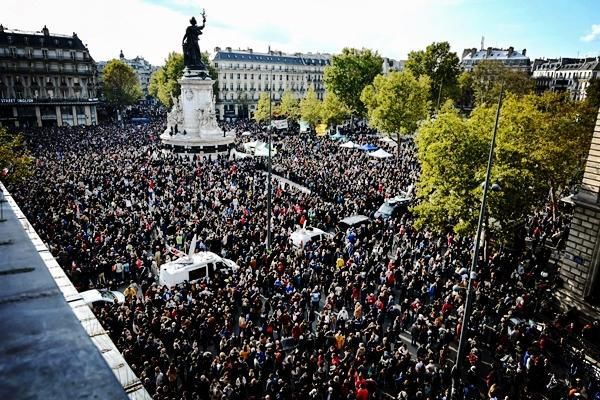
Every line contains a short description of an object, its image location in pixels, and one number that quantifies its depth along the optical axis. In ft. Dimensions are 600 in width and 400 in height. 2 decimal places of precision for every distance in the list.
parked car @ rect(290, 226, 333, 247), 70.95
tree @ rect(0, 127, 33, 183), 81.92
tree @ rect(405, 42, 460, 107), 209.97
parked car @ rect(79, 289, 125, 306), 49.19
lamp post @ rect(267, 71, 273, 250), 66.85
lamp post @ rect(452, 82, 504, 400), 39.68
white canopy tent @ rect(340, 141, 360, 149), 153.66
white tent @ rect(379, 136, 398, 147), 183.99
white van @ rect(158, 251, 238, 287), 56.65
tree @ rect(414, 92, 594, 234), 60.64
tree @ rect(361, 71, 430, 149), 151.53
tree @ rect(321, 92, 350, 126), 206.08
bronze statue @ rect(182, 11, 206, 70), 146.61
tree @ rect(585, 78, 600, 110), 176.42
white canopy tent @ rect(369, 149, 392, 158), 134.41
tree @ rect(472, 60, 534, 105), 205.16
